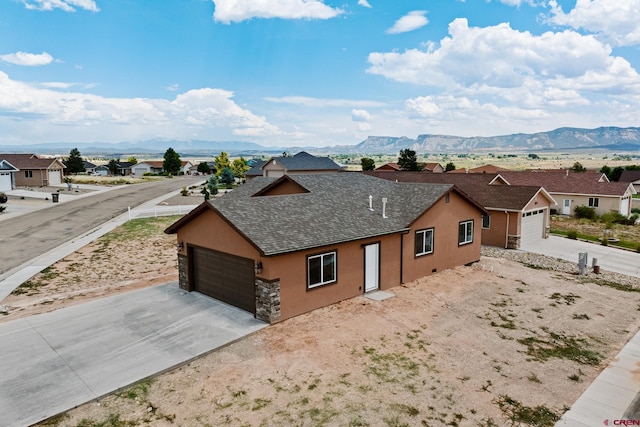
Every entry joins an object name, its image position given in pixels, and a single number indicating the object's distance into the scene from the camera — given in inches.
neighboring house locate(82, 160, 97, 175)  4309.3
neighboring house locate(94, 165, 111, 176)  4488.7
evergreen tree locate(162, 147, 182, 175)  4158.5
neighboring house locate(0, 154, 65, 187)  2439.7
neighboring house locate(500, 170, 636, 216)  1632.6
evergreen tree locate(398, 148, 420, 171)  3014.3
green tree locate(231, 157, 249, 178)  3449.8
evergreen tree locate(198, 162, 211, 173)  4655.5
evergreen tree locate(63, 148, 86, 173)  3676.2
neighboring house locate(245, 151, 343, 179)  2132.1
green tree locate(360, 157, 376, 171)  3279.0
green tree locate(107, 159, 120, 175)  4394.7
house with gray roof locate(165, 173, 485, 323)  536.1
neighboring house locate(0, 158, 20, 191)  2122.7
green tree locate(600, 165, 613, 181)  2785.4
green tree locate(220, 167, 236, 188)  2893.7
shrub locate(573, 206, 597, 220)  1642.5
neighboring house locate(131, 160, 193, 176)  4690.0
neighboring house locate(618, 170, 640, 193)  2576.3
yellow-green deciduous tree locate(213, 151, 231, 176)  3791.8
